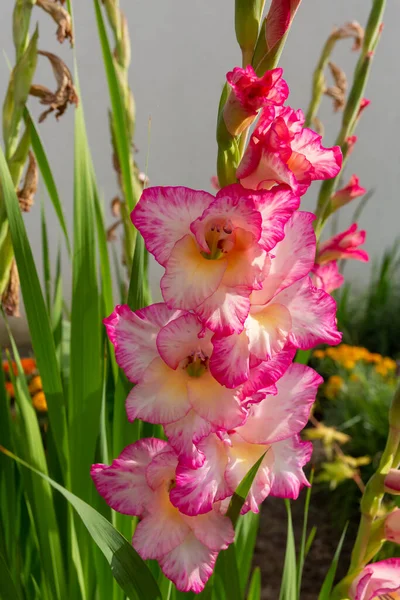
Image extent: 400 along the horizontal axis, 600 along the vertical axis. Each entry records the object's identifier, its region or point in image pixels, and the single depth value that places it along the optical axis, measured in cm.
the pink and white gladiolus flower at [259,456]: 30
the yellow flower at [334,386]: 187
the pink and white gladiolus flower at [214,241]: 27
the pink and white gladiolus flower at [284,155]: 28
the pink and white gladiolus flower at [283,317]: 28
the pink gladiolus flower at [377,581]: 36
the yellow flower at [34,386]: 140
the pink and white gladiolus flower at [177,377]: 29
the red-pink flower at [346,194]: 55
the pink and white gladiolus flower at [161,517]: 32
